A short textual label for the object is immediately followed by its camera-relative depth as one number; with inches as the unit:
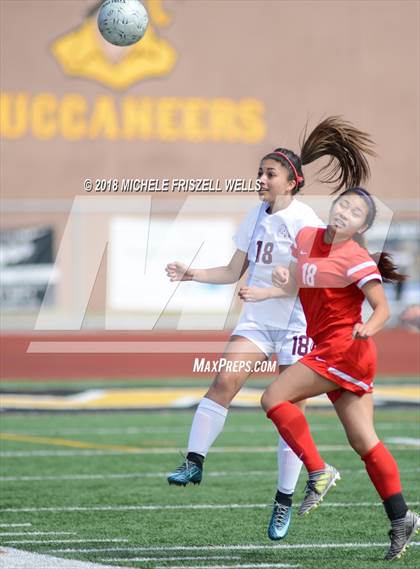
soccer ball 610.2
